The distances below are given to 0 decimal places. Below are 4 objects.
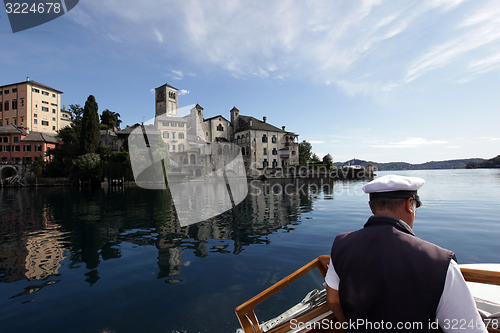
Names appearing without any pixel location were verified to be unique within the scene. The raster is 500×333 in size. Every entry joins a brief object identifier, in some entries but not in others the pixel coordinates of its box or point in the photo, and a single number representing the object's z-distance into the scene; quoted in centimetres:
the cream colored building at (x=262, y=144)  7669
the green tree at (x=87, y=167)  4956
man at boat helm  163
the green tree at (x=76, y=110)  8734
